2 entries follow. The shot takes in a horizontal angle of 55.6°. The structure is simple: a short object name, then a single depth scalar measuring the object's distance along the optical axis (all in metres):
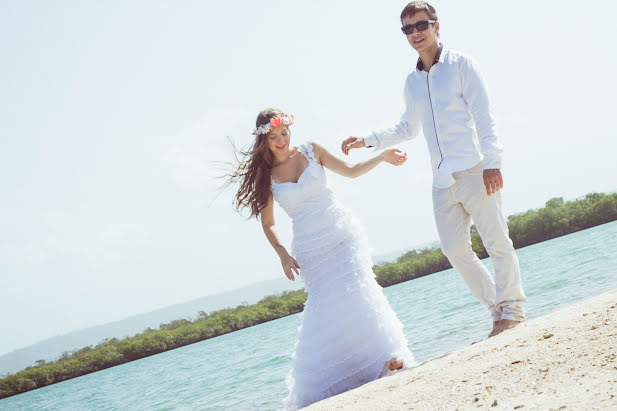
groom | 4.97
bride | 5.52
